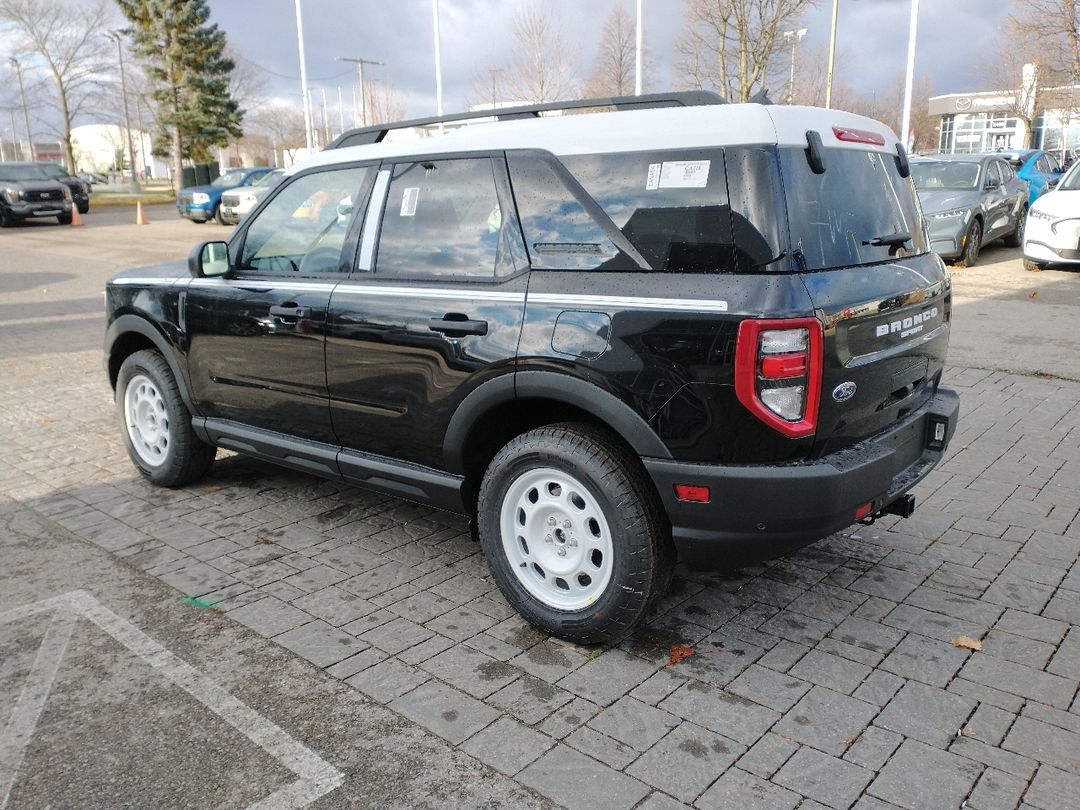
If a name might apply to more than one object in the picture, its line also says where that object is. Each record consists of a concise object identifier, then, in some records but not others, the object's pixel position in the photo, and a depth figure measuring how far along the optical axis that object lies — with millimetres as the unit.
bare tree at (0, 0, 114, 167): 52844
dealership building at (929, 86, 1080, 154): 54931
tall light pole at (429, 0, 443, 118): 34500
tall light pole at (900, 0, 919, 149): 24125
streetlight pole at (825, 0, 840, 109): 25766
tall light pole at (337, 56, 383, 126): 47656
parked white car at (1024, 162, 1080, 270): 12586
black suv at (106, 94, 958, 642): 2982
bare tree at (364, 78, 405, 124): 58281
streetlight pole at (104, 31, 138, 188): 55031
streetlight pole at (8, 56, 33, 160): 56619
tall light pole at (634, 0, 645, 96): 29281
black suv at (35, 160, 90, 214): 27359
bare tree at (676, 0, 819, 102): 26094
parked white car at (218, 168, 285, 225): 23953
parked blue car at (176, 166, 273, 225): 26516
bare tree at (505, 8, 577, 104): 36312
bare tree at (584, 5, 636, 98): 34750
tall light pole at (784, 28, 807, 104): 26070
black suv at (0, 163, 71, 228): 25578
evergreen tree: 45906
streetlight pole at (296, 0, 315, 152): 36469
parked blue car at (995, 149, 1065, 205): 19609
